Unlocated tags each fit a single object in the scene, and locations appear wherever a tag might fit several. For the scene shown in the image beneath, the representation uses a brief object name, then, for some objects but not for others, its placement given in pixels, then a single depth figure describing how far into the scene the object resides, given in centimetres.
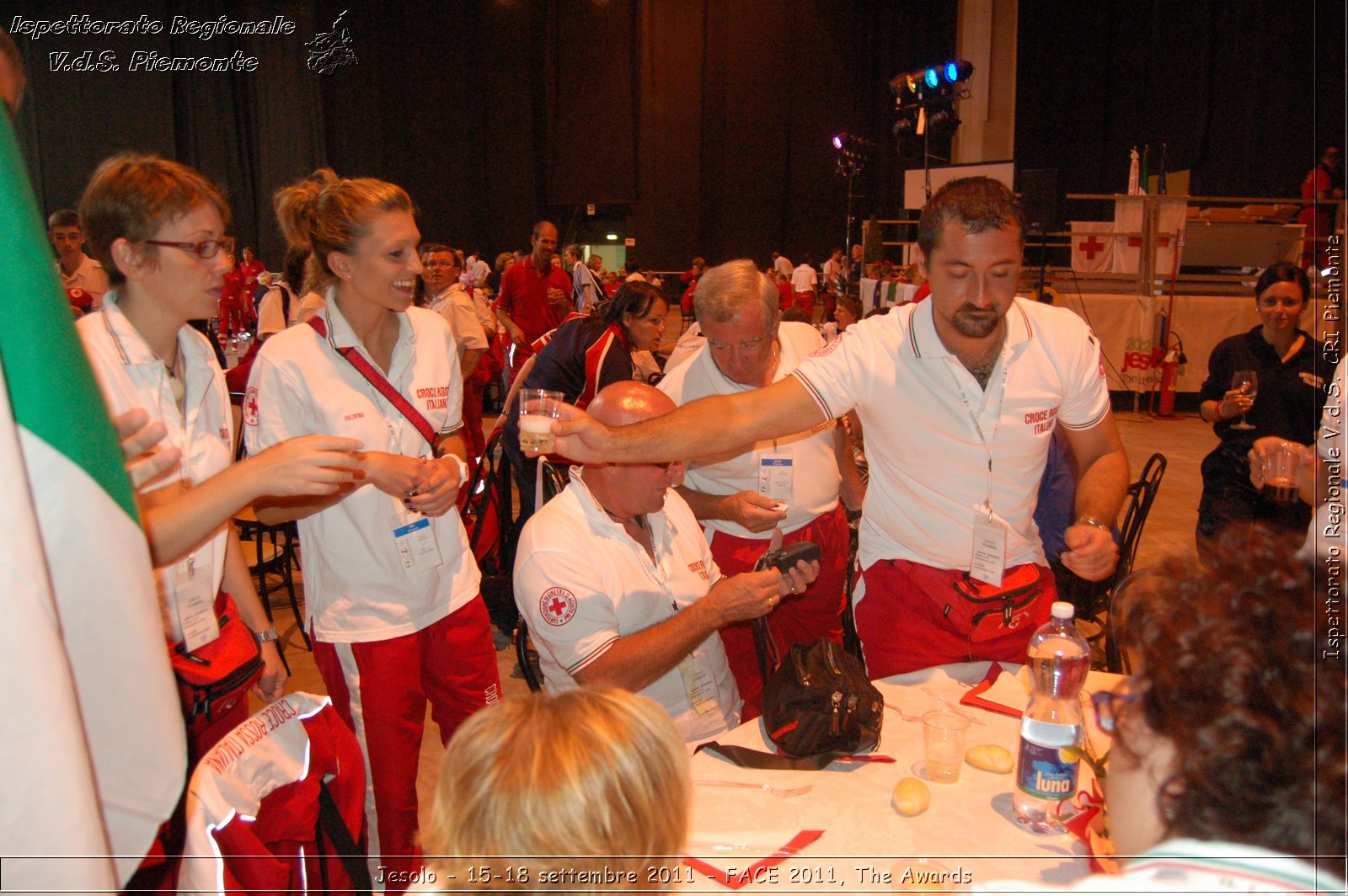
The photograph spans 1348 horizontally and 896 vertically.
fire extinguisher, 920
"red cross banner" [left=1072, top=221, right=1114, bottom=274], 997
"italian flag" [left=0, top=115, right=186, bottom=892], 75
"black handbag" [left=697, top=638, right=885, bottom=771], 162
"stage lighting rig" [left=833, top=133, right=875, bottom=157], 1316
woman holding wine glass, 367
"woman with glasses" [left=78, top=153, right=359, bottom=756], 173
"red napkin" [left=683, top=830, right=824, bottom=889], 131
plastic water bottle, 142
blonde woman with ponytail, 214
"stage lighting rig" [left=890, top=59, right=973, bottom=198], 981
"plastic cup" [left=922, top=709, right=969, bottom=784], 157
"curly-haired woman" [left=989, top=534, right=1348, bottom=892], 70
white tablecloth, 135
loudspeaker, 833
